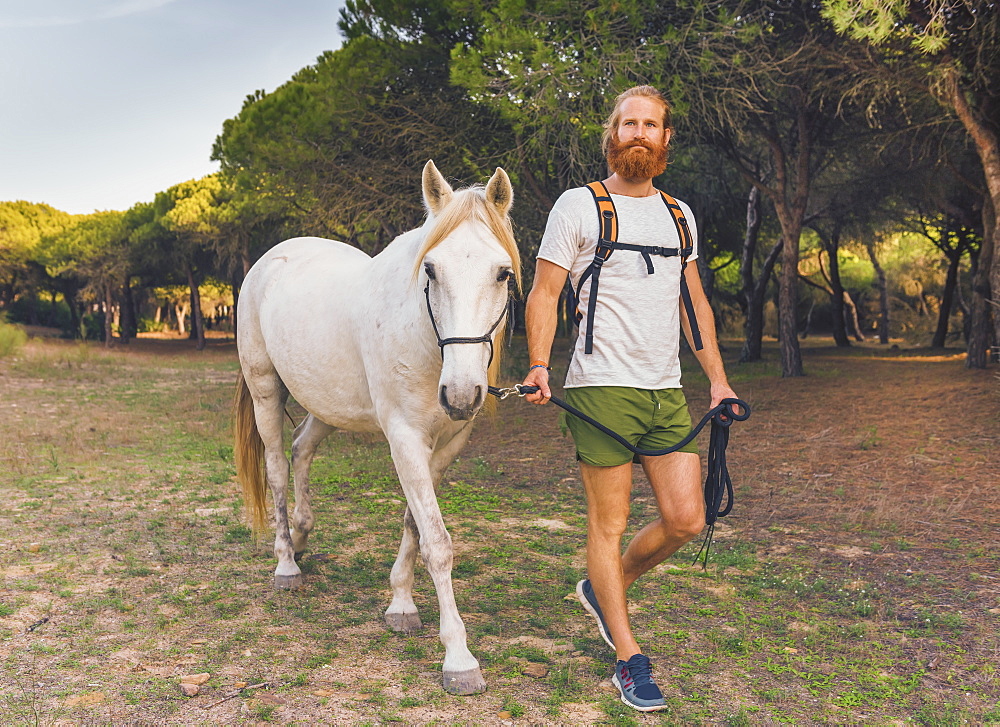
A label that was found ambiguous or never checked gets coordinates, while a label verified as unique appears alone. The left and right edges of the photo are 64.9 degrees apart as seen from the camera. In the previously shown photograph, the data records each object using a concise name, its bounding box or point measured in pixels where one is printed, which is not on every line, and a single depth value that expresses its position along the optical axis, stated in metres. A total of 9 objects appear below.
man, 3.03
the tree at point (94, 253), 32.34
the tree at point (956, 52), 8.14
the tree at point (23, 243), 36.28
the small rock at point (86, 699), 2.92
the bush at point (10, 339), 20.52
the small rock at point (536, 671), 3.23
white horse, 3.00
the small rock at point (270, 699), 2.96
